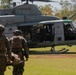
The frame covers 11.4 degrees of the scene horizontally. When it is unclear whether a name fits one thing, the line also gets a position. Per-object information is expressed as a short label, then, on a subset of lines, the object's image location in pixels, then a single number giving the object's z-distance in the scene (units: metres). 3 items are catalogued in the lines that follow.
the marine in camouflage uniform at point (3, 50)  9.66
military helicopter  27.17
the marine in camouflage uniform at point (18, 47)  11.61
